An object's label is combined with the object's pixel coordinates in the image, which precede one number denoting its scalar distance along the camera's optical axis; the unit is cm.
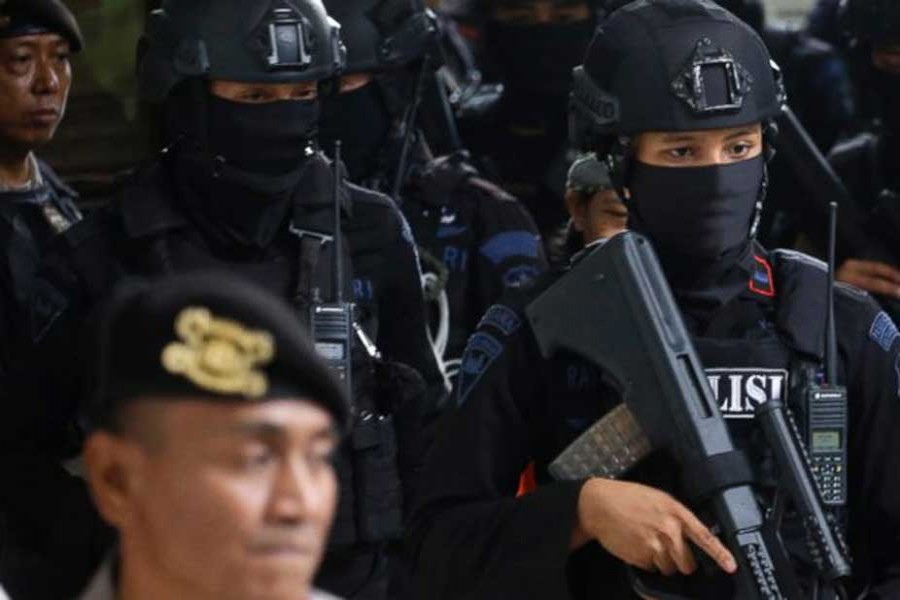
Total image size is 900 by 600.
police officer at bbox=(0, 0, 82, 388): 1127
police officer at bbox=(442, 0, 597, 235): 1593
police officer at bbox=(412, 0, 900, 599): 803
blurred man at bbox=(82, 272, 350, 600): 524
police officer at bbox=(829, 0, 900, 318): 1241
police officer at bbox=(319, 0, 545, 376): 1255
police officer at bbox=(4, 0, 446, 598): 947
